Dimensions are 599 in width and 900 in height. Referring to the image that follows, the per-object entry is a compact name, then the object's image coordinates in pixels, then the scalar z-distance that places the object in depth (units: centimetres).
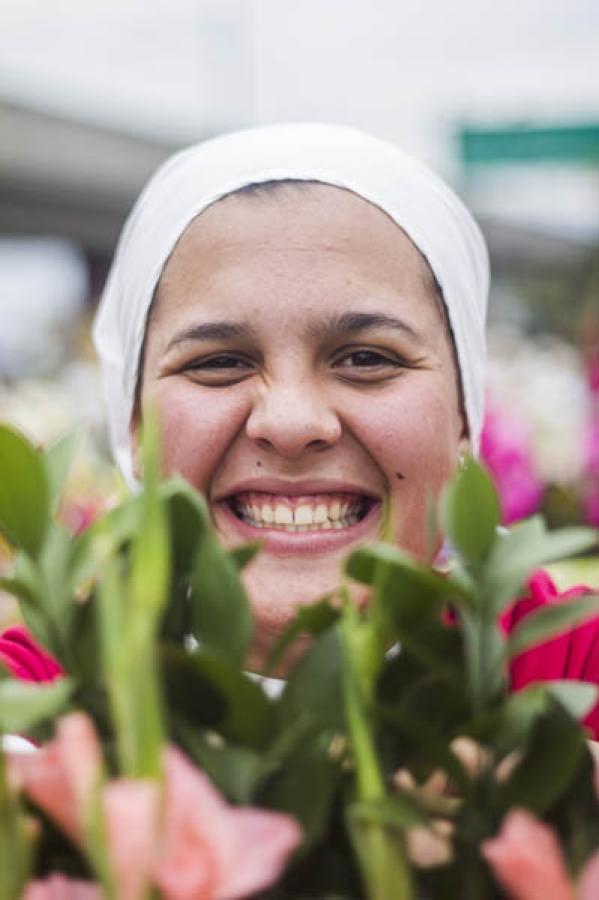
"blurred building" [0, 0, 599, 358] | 1022
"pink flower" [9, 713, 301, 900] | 81
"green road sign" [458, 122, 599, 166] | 967
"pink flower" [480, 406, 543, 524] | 220
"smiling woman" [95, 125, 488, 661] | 138
